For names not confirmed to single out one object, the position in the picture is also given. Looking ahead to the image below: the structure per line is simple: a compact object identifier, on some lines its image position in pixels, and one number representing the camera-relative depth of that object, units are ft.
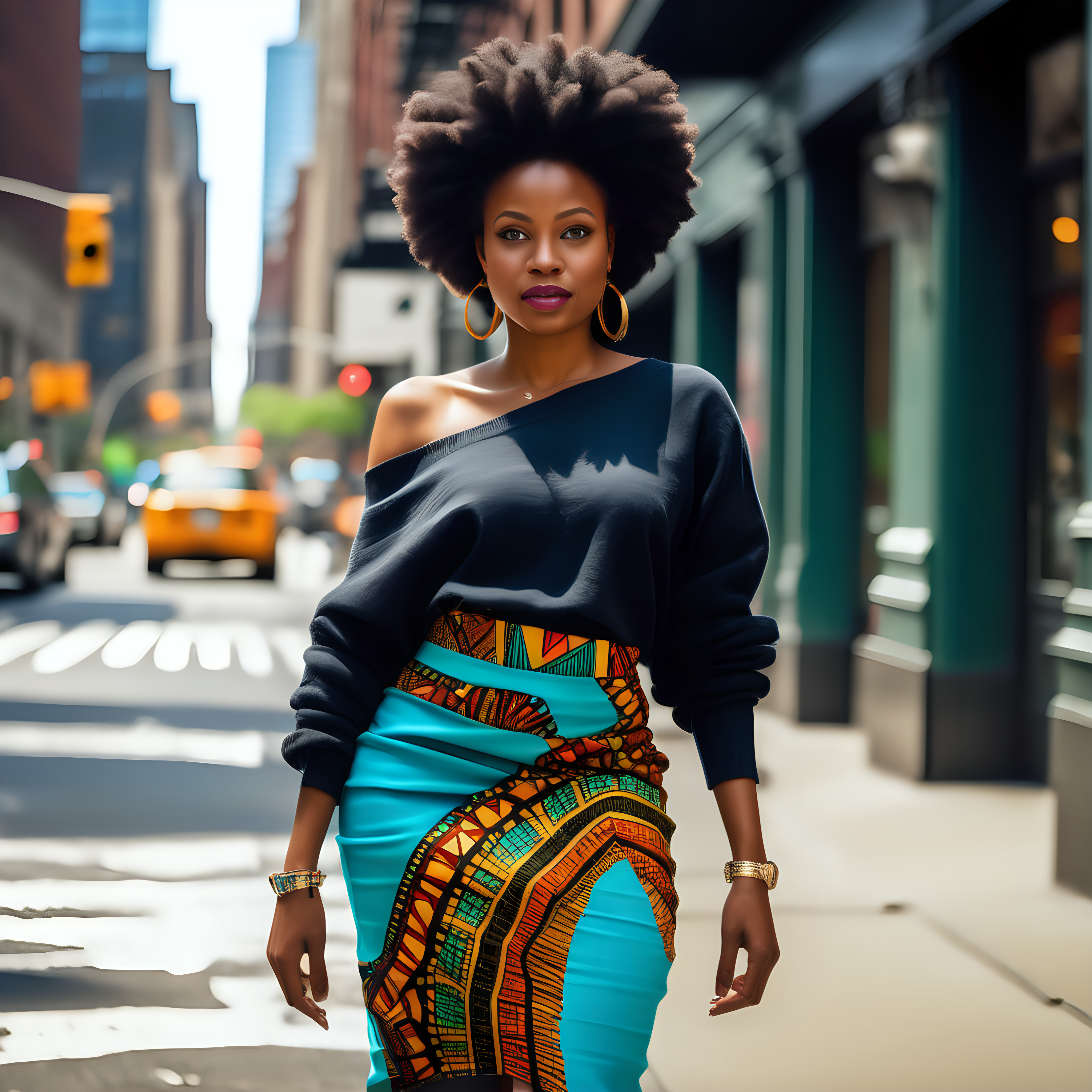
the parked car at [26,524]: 59.82
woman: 6.72
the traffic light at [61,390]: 136.05
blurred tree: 439.63
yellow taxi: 73.31
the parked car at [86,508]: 104.63
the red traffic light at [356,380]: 112.06
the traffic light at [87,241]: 71.97
